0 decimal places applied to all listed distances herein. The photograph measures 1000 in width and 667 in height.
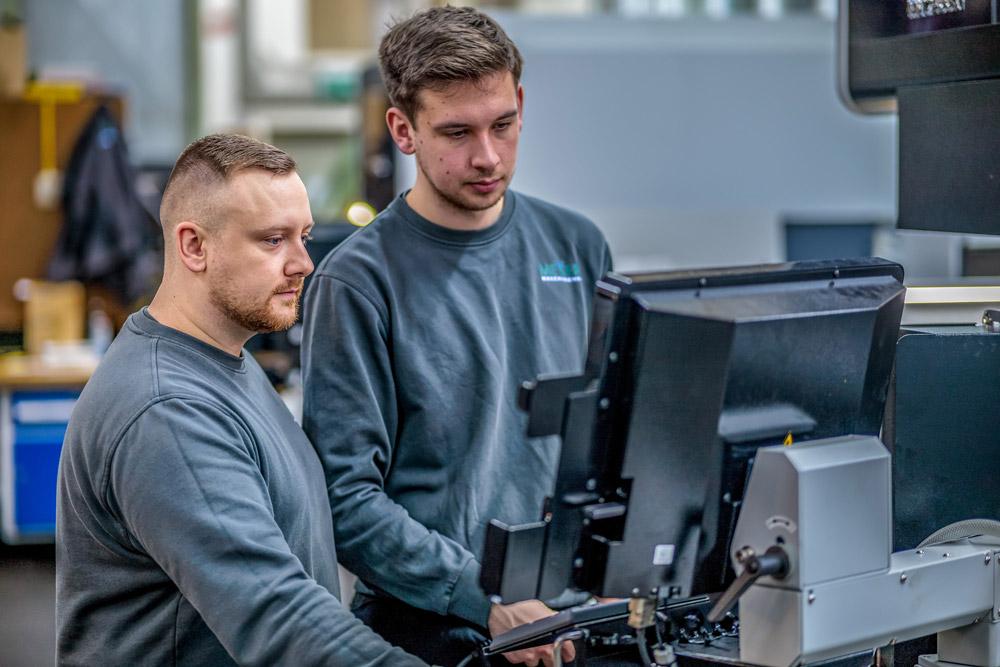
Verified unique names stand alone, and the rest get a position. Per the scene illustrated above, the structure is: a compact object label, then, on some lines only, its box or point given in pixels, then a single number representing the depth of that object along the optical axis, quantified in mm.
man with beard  2817
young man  3089
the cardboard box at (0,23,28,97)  7900
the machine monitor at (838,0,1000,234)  3039
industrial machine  2657
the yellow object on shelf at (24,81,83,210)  8150
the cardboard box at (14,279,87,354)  7824
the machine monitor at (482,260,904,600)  2653
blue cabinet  7329
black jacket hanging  8080
